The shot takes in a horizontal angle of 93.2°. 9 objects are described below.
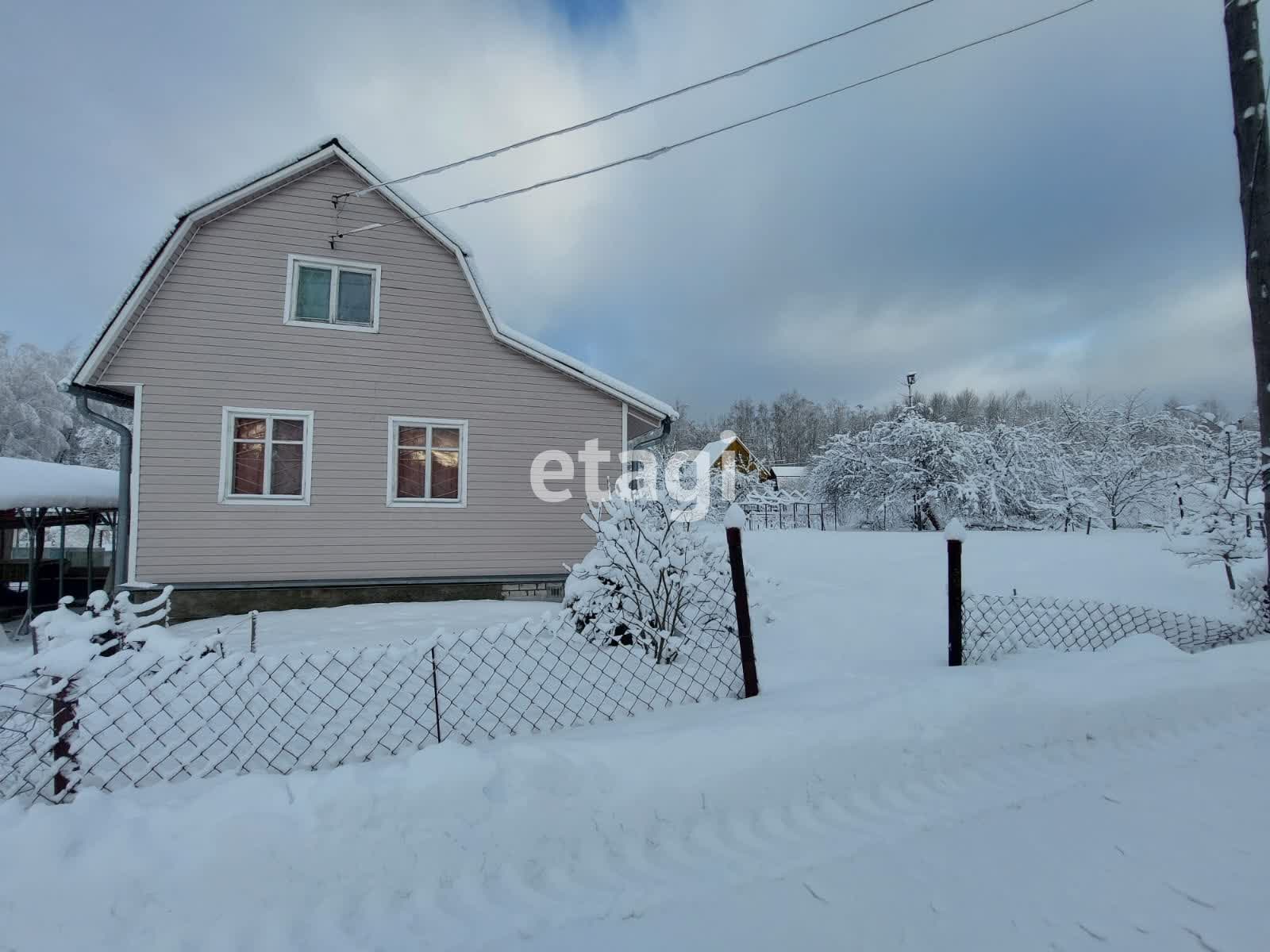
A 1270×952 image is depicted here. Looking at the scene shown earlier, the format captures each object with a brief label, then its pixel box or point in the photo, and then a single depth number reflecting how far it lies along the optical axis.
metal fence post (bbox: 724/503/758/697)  3.30
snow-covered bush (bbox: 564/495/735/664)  4.48
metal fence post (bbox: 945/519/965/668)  3.73
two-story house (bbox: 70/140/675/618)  8.16
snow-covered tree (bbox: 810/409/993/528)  19.61
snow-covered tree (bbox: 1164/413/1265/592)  5.45
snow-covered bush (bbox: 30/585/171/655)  2.13
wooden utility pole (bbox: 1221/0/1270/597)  5.14
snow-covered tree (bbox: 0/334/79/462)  25.44
